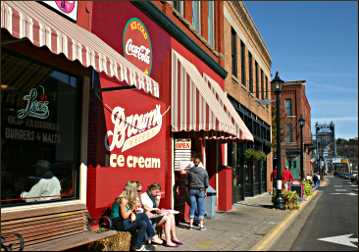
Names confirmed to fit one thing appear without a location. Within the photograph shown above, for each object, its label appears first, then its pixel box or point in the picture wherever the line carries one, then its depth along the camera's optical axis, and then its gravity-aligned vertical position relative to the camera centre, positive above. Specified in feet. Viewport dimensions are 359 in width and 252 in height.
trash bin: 37.47 -4.29
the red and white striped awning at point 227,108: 36.60 +4.83
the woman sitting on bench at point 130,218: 21.61 -3.28
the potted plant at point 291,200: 47.80 -5.01
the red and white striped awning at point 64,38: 14.40 +4.71
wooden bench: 16.90 -3.32
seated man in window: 19.69 -1.47
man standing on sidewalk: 30.91 -2.49
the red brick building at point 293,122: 162.40 +14.58
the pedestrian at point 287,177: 61.58 -2.95
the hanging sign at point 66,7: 20.92 +7.93
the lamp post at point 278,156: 48.24 +0.22
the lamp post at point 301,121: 81.76 +7.42
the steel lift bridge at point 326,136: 276.92 +15.79
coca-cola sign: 27.12 +7.90
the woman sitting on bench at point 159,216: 24.69 -3.52
